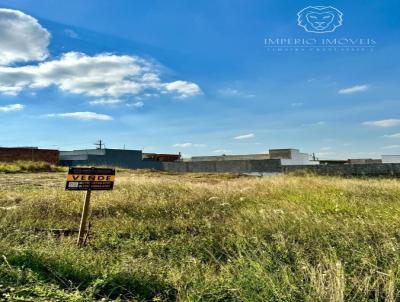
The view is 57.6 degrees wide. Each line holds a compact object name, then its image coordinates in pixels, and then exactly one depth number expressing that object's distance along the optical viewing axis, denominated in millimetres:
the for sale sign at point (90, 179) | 6668
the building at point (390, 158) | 42203
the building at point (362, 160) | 63762
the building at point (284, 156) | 48919
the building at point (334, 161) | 65562
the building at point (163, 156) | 77188
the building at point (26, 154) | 47812
